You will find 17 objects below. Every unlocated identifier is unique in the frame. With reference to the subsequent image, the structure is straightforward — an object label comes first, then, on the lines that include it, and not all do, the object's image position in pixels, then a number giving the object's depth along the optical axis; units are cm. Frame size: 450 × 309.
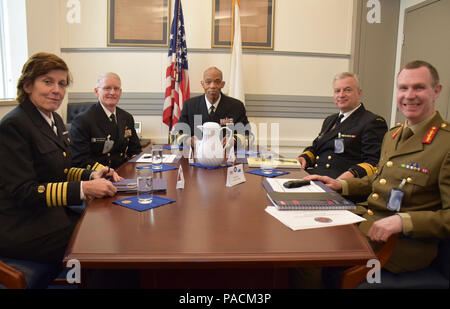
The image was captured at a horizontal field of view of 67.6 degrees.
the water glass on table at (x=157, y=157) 209
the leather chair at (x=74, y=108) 409
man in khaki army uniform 120
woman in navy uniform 132
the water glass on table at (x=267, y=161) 209
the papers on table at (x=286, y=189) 153
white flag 403
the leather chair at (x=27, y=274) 106
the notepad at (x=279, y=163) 218
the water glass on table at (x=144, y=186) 136
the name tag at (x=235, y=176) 164
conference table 89
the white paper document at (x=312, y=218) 113
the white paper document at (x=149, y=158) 227
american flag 394
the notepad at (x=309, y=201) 127
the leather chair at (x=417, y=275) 118
